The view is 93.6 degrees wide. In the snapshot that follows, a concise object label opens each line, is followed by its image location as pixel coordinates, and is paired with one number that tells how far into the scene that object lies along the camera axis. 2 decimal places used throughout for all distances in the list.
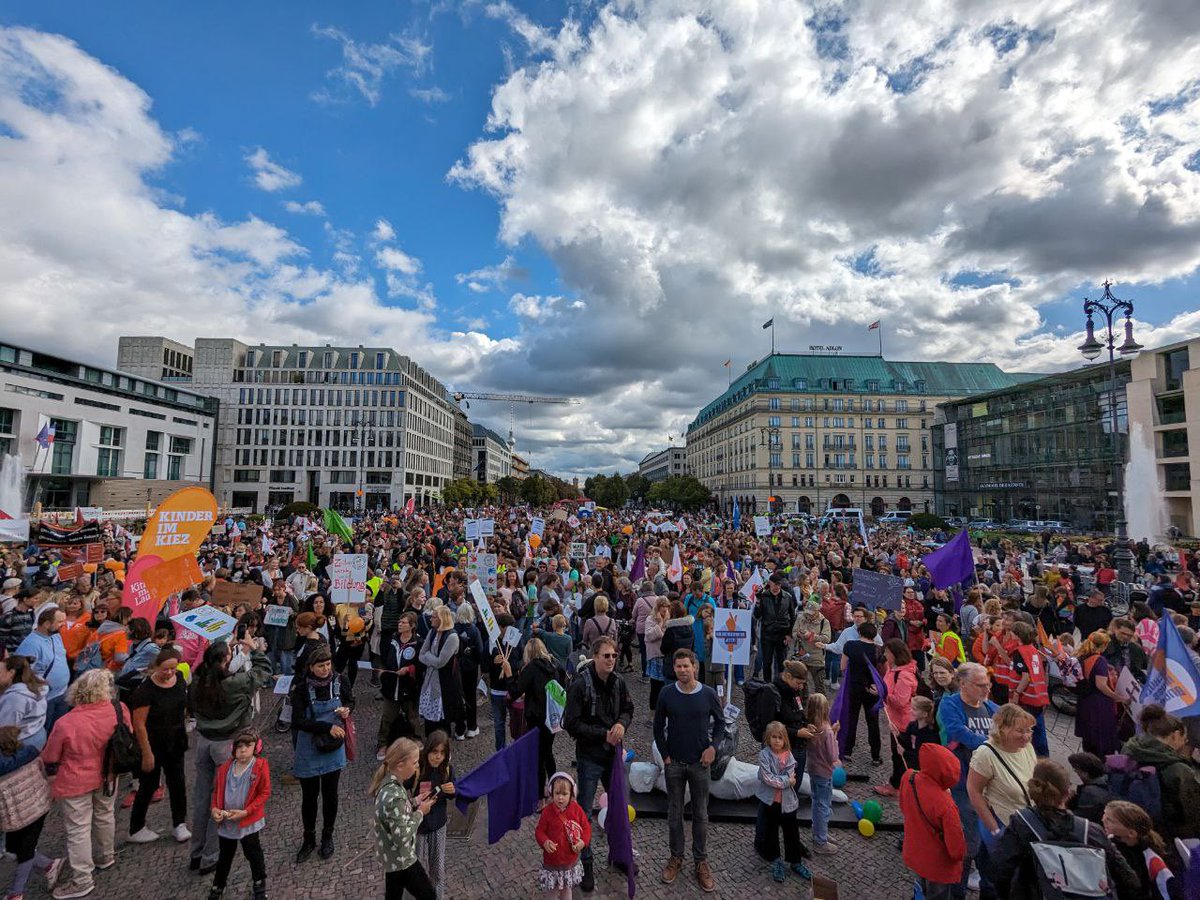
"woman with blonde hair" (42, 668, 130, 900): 4.55
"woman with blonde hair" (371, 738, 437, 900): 3.94
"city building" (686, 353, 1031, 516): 81.00
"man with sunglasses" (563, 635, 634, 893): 5.01
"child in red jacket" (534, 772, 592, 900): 4.18
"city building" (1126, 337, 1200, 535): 38.47
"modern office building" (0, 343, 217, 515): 51.34
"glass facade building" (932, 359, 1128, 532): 50.28
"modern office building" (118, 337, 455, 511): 81.62
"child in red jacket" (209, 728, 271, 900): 4.40
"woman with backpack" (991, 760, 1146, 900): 3.18
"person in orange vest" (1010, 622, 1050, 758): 6.02
